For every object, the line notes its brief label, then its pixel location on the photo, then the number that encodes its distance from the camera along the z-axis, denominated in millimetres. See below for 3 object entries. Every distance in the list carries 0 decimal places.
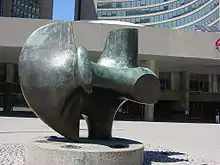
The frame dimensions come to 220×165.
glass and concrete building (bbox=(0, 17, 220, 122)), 23797
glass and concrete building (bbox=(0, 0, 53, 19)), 101712
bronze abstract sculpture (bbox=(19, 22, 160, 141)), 7402
